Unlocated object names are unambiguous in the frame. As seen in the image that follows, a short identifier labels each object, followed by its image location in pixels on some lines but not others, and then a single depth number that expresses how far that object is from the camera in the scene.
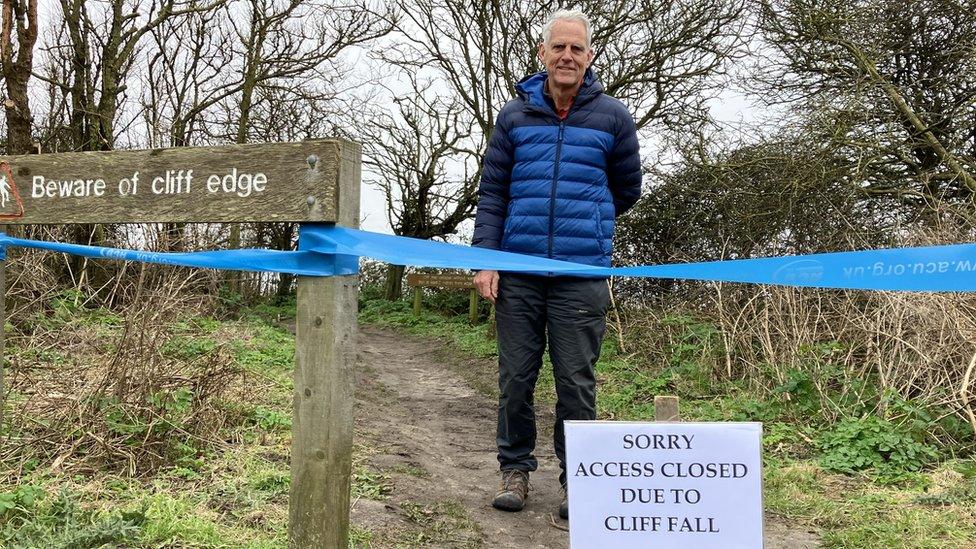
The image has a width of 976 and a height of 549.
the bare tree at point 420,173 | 15.90
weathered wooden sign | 2.52
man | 3.54
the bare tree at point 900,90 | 7.40
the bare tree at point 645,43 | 10.35
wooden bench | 14.34
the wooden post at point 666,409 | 2.49
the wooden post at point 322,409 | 2.53
